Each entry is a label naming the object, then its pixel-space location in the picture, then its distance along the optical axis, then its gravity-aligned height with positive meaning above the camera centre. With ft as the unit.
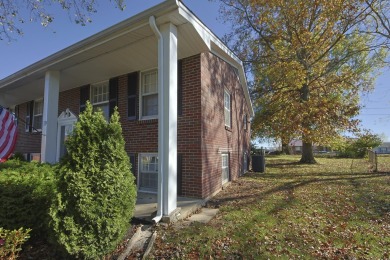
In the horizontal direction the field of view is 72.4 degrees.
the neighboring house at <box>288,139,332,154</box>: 148.83 +2.13
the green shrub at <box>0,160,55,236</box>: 13.50 -2.37
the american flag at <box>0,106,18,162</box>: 21.98 +1.96
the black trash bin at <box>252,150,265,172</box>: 45.85 -1.67
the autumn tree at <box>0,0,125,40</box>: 17.07 +9.79
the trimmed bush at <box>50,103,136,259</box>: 11.21 -1.57
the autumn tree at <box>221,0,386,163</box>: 50.85 +20.13
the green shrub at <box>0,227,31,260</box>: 9.81 -3.25
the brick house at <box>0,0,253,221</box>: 17.60 +6.37
